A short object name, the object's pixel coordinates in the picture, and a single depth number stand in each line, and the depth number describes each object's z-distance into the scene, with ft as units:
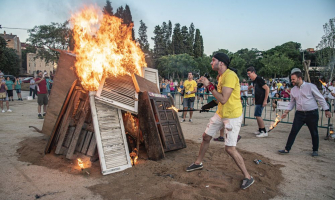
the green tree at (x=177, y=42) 216.23
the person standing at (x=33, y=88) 62.99
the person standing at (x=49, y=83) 55.88
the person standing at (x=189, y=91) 32.04
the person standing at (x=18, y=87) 60.08
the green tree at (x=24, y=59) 255.09
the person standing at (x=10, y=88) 51.93
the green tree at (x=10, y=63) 147.02
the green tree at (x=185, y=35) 229.66
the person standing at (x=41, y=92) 33.57
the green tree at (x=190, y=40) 222.28
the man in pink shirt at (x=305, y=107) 18.13
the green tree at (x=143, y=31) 206.86
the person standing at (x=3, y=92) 39.20
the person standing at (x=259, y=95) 23.99
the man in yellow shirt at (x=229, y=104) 12.36
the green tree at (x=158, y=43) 216.33
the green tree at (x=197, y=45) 224.74
